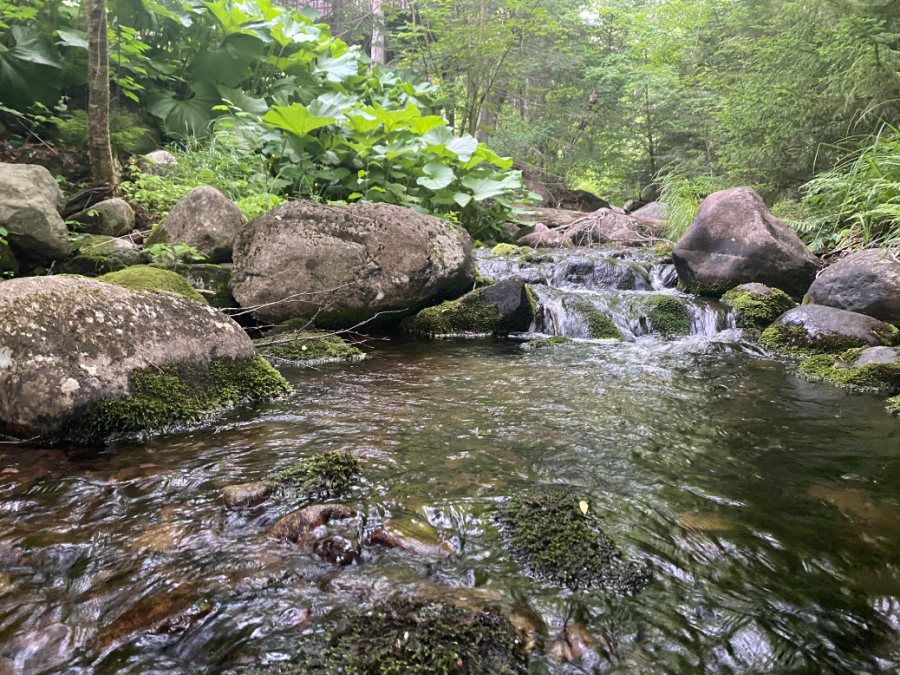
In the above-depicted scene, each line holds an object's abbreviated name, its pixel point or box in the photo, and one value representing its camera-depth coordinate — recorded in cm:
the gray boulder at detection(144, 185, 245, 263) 536
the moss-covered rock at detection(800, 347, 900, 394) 421
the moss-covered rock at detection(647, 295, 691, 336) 656
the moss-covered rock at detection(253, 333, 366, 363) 479
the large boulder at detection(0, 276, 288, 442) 256
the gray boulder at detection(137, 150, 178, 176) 693
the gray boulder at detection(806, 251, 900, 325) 525
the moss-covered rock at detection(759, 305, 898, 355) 502
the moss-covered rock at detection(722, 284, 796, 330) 633
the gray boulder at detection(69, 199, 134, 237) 545
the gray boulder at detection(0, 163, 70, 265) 420
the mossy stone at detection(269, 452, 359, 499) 218
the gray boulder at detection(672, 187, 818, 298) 688
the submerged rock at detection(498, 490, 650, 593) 170
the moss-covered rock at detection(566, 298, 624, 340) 649
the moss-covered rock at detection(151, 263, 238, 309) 518
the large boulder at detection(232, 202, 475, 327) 512
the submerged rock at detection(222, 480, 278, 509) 206
